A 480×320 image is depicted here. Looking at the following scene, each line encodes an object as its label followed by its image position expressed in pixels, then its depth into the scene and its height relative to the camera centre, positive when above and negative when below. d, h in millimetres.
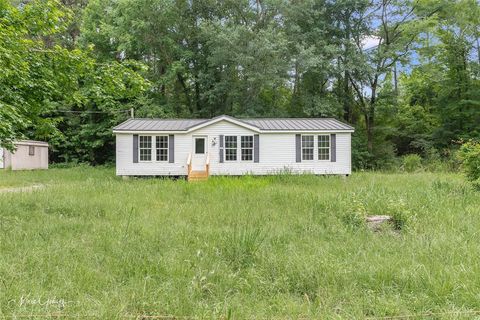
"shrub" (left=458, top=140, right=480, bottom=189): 9016 +3
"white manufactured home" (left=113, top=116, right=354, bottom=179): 15578 +719
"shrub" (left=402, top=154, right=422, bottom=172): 19406 -28
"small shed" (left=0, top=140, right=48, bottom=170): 19281 +485
